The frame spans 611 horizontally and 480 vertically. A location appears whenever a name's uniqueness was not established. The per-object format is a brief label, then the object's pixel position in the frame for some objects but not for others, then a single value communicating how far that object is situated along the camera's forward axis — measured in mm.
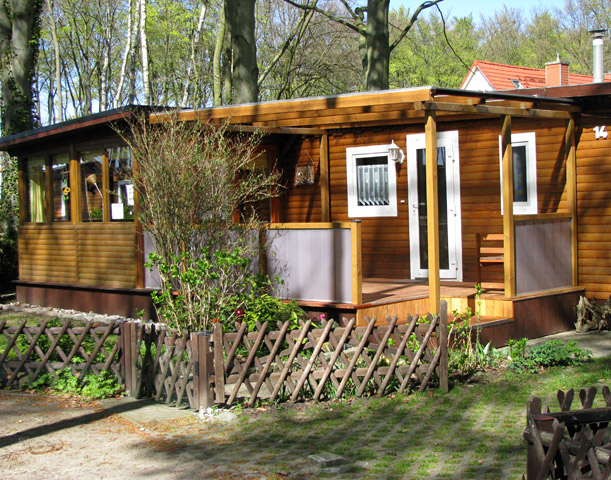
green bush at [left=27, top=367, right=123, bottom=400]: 7180
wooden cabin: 8906
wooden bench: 10062
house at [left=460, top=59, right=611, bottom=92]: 24161
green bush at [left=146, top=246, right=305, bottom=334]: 8188
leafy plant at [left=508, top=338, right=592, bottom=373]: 7711
